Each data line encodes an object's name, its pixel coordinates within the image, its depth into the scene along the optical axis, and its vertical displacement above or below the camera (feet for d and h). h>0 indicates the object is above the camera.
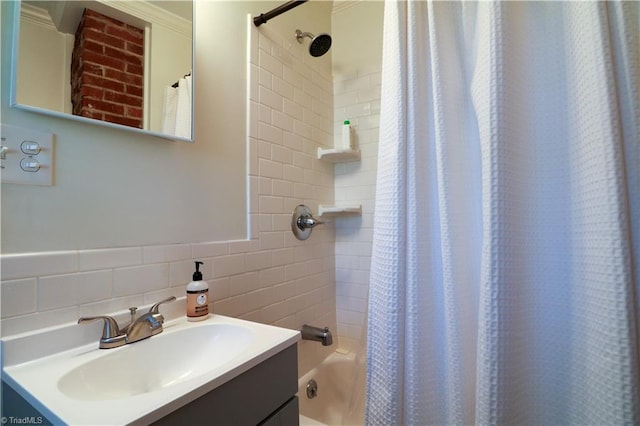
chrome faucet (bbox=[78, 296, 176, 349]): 2.27 -0.89
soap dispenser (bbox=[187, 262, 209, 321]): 2.84 -0.77
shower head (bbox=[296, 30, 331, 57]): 4.37 +2.95
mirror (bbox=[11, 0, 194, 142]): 2.15 +1.52
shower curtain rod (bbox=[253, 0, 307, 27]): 3.78 +3.00
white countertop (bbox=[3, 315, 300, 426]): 1.44 -0.99
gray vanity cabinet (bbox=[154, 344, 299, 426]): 1.72 -1.26
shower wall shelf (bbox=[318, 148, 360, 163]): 5.28 +1.39
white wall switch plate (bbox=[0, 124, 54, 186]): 1.98 +0.55
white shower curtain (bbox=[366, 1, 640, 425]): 1.83 +0.05
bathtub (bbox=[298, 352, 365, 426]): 4.60 -2.97
